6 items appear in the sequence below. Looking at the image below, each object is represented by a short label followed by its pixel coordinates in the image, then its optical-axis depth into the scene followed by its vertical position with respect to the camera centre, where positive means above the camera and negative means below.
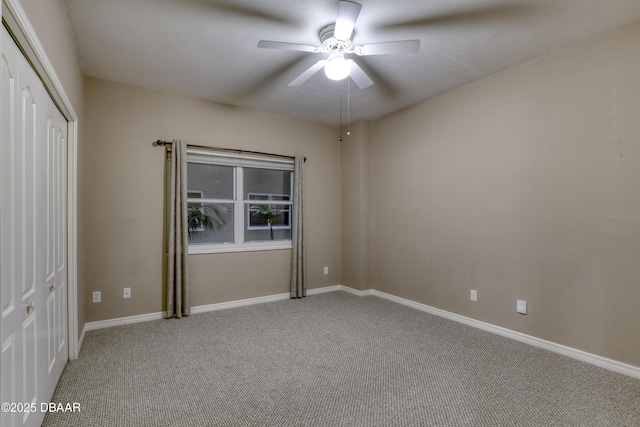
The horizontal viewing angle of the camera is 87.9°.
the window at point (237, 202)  4.18 +0.20
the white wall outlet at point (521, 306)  3.11 -0.86
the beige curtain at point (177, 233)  3.74 -0.18
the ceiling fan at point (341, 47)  2.10 +1.20
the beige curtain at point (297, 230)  4.65 -0.19
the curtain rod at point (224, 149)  3.77 +0.85
